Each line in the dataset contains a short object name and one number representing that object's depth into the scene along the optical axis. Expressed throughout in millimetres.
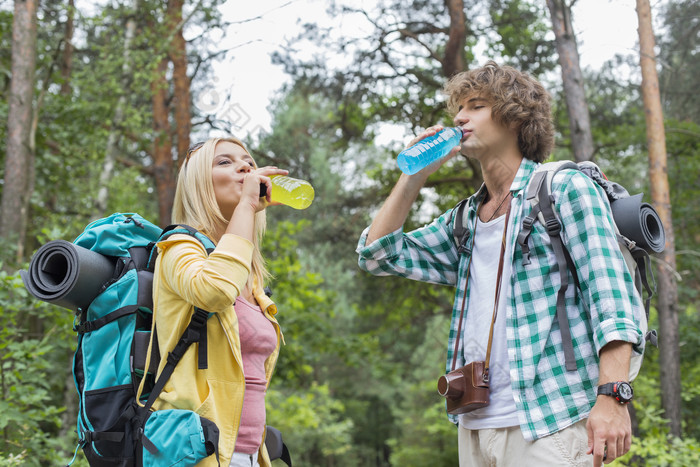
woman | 1758
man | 1825
